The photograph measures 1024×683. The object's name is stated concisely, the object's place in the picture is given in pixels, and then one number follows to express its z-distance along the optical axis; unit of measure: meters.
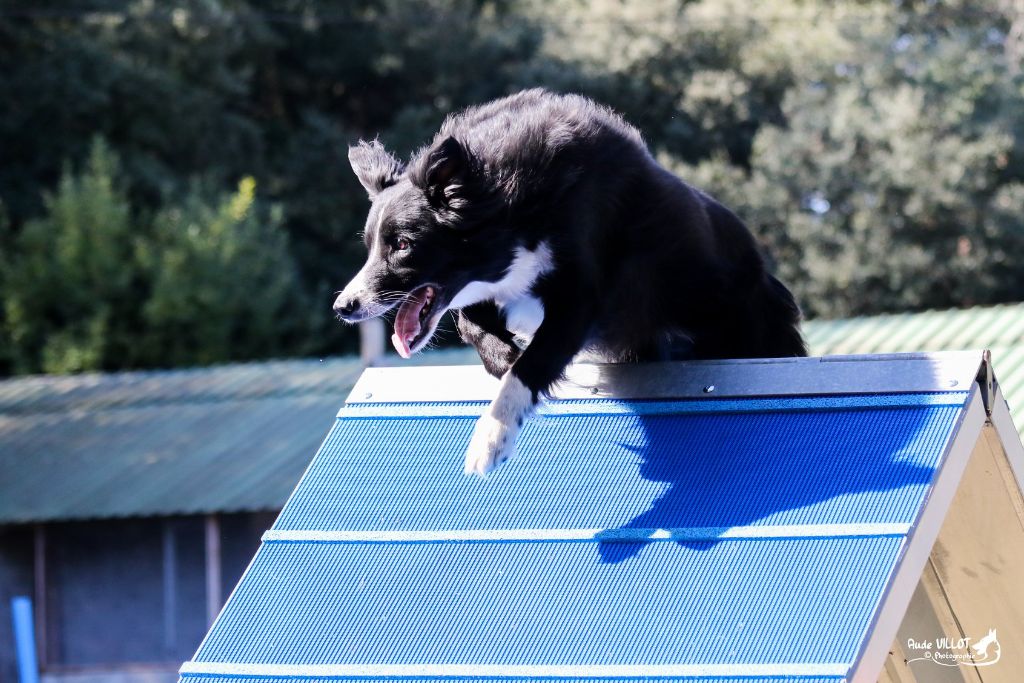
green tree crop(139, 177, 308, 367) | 23.58
